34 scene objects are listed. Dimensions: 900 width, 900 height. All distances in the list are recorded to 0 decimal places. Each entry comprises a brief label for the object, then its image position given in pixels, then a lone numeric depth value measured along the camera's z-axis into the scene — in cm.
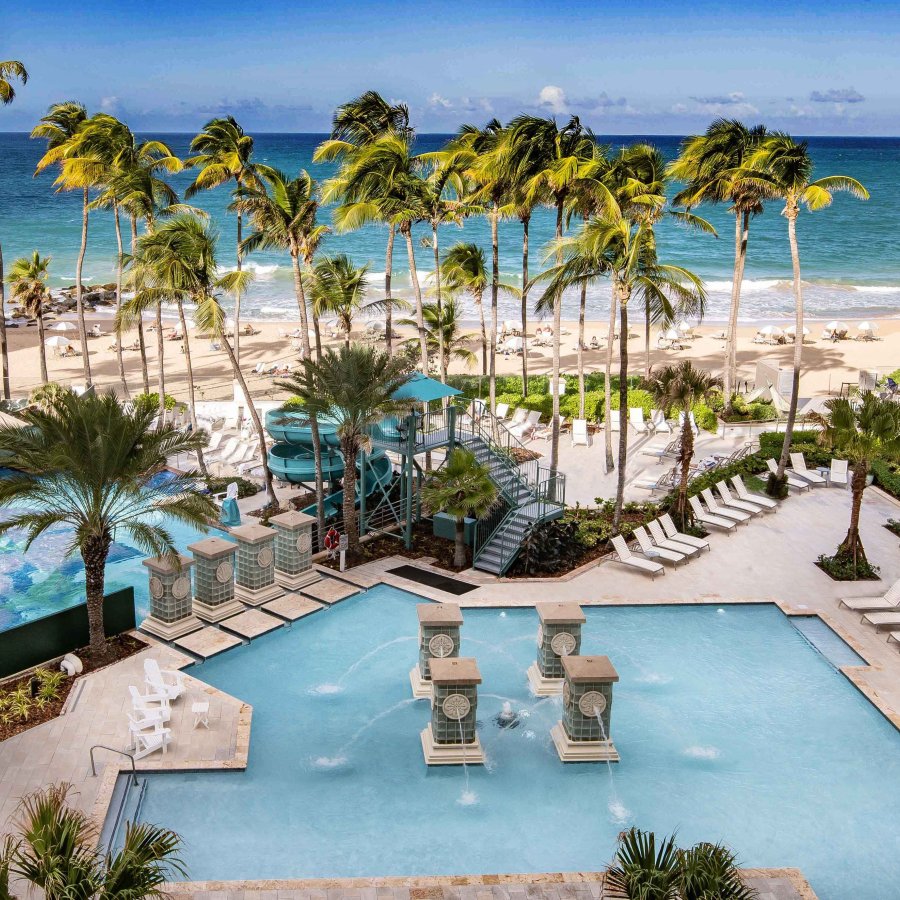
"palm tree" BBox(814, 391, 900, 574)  2241
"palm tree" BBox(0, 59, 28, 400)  2847
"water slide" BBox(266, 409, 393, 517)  2628
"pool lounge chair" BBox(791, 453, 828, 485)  2988
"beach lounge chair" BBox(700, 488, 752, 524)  2655
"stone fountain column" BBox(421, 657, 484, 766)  1564
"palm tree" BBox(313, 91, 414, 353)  2811
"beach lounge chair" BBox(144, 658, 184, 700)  1684
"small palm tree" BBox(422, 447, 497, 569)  2252
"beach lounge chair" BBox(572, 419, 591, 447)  3306
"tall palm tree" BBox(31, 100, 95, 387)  3153
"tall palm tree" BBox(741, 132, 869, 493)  2645
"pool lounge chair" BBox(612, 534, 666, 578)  2328
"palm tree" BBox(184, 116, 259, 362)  2756
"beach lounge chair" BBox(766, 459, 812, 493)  2936
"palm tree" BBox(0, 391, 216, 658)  1747
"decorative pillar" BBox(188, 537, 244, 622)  2088
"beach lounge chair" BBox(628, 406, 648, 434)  3422
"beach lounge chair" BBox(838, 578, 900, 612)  2141
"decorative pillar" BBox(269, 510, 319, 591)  2256
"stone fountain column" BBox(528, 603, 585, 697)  1786
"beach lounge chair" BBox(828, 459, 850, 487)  2991
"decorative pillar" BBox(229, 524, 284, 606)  2178
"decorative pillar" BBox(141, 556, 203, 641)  1994
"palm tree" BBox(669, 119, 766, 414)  3297
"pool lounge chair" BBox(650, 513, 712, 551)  2479
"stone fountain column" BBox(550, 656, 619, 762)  1584
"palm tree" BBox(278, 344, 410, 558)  2248
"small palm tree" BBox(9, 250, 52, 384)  3803
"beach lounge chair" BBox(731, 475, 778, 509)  2753
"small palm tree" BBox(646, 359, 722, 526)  2462
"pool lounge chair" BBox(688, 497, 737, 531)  2609
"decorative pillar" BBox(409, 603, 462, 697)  1758
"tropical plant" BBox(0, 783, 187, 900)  902
